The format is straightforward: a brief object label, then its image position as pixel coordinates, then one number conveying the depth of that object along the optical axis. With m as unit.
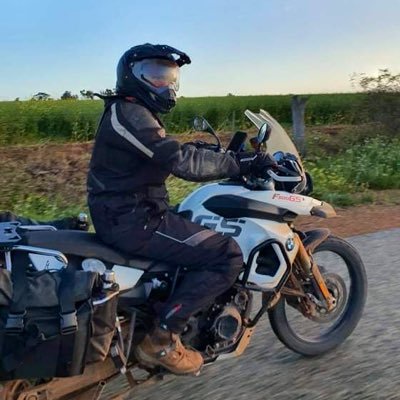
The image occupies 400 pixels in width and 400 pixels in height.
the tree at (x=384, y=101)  18.22
